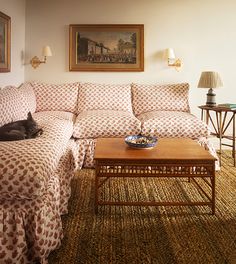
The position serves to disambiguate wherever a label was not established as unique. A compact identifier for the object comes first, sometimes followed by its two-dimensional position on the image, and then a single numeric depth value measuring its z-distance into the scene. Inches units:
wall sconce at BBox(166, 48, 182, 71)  180.1
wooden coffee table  93.1
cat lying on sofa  96.0
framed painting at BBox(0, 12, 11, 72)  141.8
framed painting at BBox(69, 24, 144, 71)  177.9
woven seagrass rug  75.2
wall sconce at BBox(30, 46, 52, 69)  179.8
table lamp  156.9
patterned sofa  70.7
